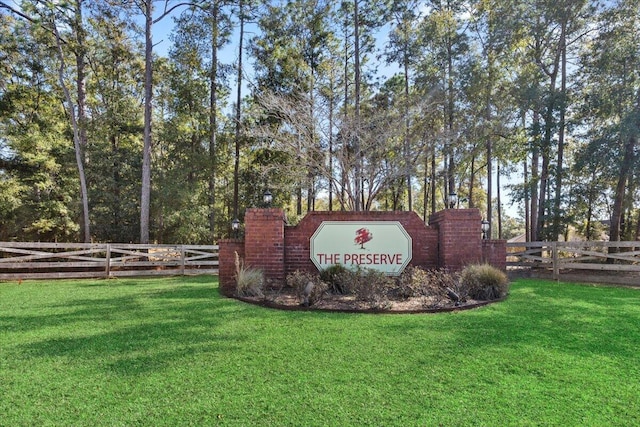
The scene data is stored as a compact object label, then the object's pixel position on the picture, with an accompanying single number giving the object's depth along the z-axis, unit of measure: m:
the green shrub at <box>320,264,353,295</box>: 6.00
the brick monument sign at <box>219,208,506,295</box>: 6.72
